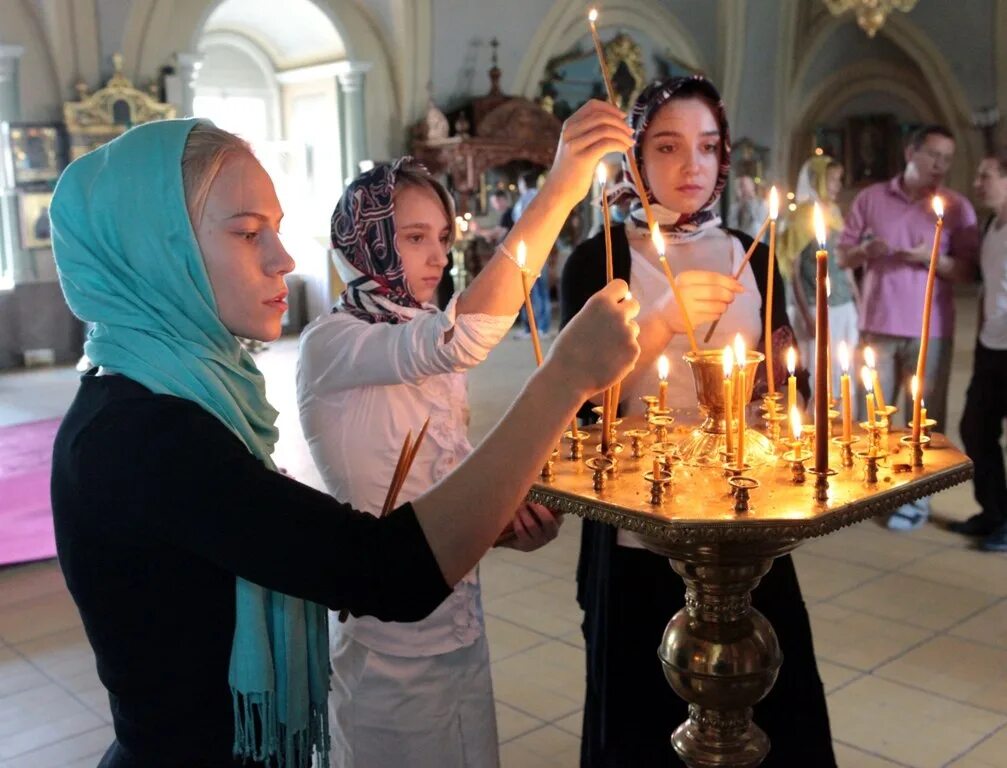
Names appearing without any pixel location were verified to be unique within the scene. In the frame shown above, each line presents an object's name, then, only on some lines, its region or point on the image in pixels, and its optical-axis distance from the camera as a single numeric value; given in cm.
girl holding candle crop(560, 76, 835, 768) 231
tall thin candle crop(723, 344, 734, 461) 164
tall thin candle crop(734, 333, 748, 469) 159
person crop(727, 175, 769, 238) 1273
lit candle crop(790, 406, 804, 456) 167
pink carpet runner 533
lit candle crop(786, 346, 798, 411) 178
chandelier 937
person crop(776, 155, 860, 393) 588
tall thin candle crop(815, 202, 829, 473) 154
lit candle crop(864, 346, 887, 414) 177
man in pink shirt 514
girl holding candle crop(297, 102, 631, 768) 202
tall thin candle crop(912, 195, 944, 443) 173
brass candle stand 147
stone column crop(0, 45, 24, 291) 1149
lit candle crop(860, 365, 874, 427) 184
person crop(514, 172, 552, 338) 1295
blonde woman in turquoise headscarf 121
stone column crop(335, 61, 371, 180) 1386
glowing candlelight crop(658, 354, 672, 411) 189
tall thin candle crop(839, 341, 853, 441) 180
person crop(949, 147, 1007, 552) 484
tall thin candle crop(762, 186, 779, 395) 182
